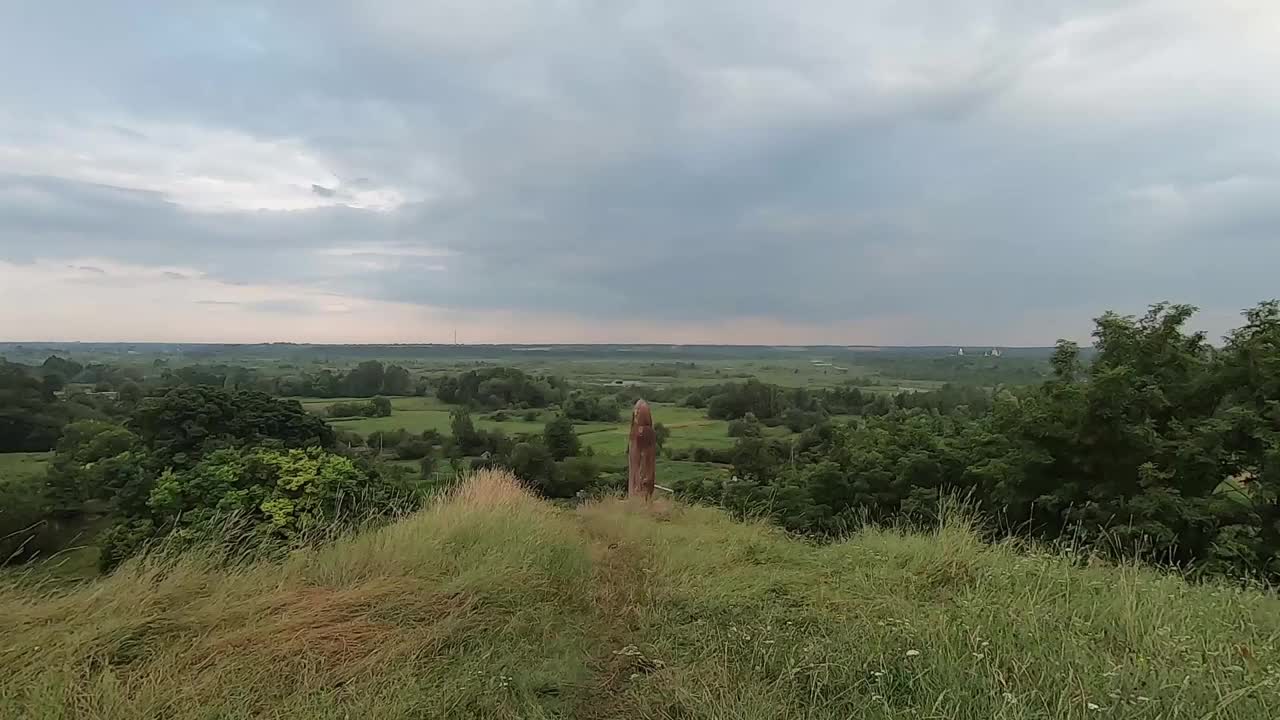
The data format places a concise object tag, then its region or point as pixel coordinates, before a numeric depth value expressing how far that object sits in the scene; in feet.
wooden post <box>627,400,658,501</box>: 30.25
